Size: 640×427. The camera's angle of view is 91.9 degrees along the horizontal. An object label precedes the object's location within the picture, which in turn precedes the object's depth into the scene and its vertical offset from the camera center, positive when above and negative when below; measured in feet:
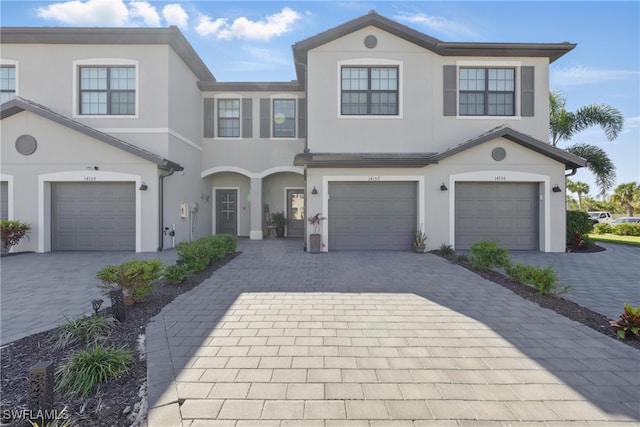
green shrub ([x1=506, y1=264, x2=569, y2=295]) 17.97 -4.00
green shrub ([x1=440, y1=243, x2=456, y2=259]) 31.40 -4.17
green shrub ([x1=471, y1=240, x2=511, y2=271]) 22.84 -3.37
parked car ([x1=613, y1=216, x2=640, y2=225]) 74.00 -1.85
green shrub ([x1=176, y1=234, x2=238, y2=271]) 22.74 -3.24
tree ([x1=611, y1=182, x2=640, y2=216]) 104.02 +6.01
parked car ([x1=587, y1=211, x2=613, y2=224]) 97.09 -1.22
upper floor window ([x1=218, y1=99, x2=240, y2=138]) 46.26 +13.91
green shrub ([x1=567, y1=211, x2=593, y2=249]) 36.00 -1.77
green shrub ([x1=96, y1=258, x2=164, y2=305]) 15.55 -3.43
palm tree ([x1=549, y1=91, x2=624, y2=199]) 40.68 +11.95
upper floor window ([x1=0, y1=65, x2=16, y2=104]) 36.17 +14.88
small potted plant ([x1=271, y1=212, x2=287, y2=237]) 49.40 -1.76
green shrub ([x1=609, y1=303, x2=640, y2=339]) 12.71 -4.64
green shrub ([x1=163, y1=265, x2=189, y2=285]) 19.65 -4.08
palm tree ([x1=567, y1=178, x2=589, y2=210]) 138.10 +11.21
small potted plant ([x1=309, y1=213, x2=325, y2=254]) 33.76 -3.05
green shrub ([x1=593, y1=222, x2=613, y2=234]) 61.24 -3.30
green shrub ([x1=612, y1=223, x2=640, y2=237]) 55.98 -3.17
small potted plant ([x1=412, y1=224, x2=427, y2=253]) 33.47 -3.25
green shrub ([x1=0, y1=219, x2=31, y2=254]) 31.01 -2.25
